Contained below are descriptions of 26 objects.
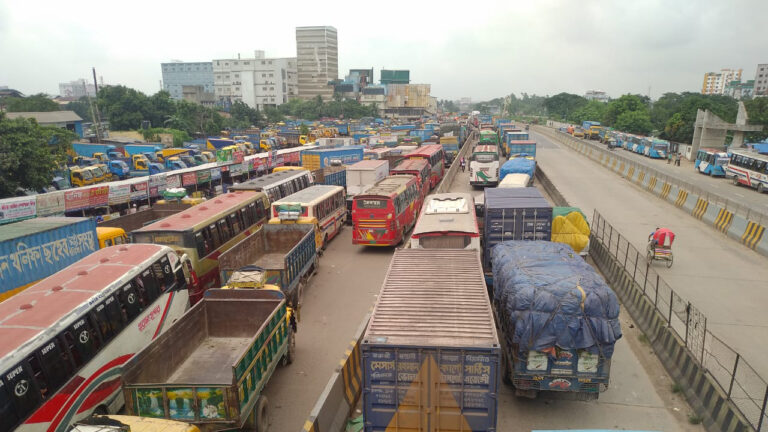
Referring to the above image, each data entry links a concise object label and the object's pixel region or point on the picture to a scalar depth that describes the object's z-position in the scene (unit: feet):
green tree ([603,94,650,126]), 287.07
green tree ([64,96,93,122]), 379.35
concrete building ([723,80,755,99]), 622.62
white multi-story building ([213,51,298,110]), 498.11
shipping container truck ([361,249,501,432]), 22.93
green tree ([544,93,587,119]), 472.44
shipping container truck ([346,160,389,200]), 81.05
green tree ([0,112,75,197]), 83.51
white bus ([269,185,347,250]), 56.69
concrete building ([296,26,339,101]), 623.36
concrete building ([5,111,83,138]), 203.38
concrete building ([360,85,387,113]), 565.12
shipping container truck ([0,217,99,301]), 40.73
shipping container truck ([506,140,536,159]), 136.67
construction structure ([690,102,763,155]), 154.30
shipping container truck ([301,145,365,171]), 120.67
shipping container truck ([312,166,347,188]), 90.07
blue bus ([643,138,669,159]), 170.91
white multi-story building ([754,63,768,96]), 533.96
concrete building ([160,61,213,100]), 638.53
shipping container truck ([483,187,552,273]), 48.34
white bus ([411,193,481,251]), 43.98
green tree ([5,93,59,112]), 242.78
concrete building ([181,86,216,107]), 439.22
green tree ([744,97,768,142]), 167.83
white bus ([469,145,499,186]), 110.93
